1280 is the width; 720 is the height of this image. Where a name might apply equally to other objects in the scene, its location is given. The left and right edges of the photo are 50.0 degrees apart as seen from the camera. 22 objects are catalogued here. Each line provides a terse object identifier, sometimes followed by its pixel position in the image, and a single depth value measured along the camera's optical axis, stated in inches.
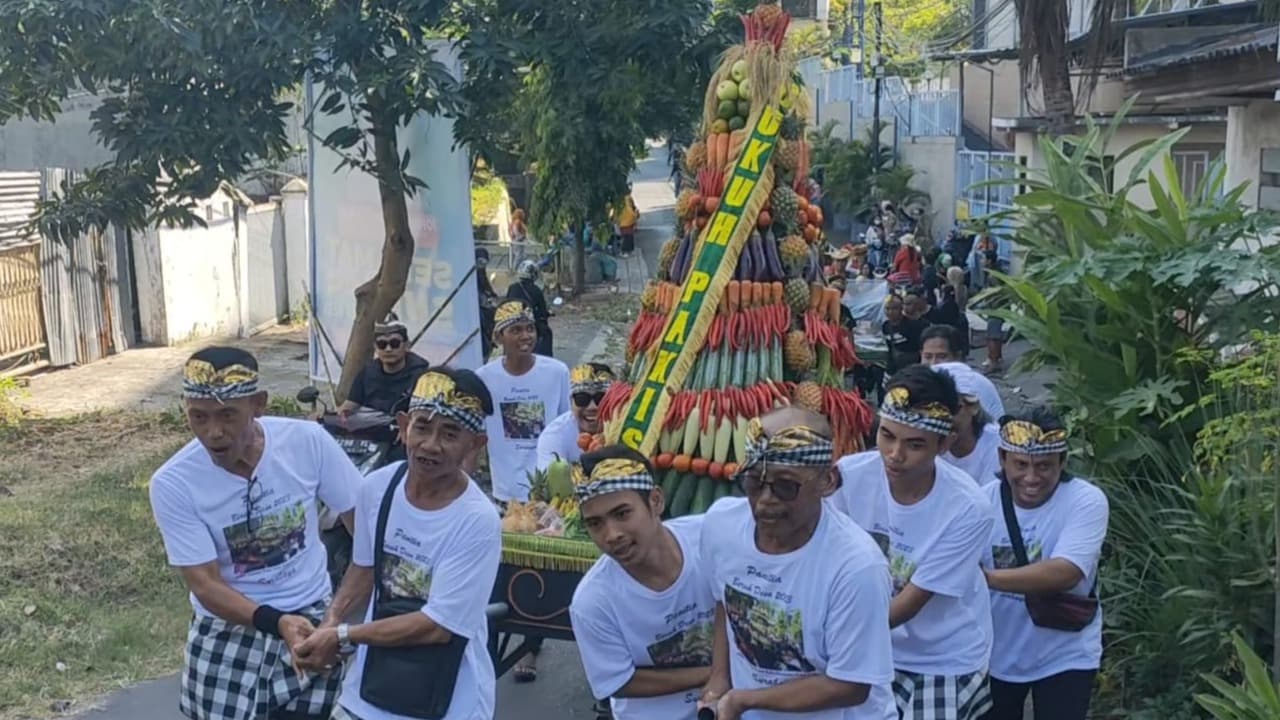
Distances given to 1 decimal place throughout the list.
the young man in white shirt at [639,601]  137.3
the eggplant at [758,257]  239.1
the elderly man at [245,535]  165.8
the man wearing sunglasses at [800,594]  130.0
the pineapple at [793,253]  241.3
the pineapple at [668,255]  250.7
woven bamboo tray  220.8
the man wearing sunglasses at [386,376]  305.4
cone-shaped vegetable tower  233.5
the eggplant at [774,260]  240.4
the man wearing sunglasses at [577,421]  260.2
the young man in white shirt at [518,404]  283.7
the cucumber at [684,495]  231.8
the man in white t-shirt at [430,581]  153.1
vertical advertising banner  415.5
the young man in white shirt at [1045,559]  181.8
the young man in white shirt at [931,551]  162.4
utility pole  1164.5
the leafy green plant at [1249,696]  167.3
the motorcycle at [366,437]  292.4
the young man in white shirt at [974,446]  215.6
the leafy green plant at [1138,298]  252.5
